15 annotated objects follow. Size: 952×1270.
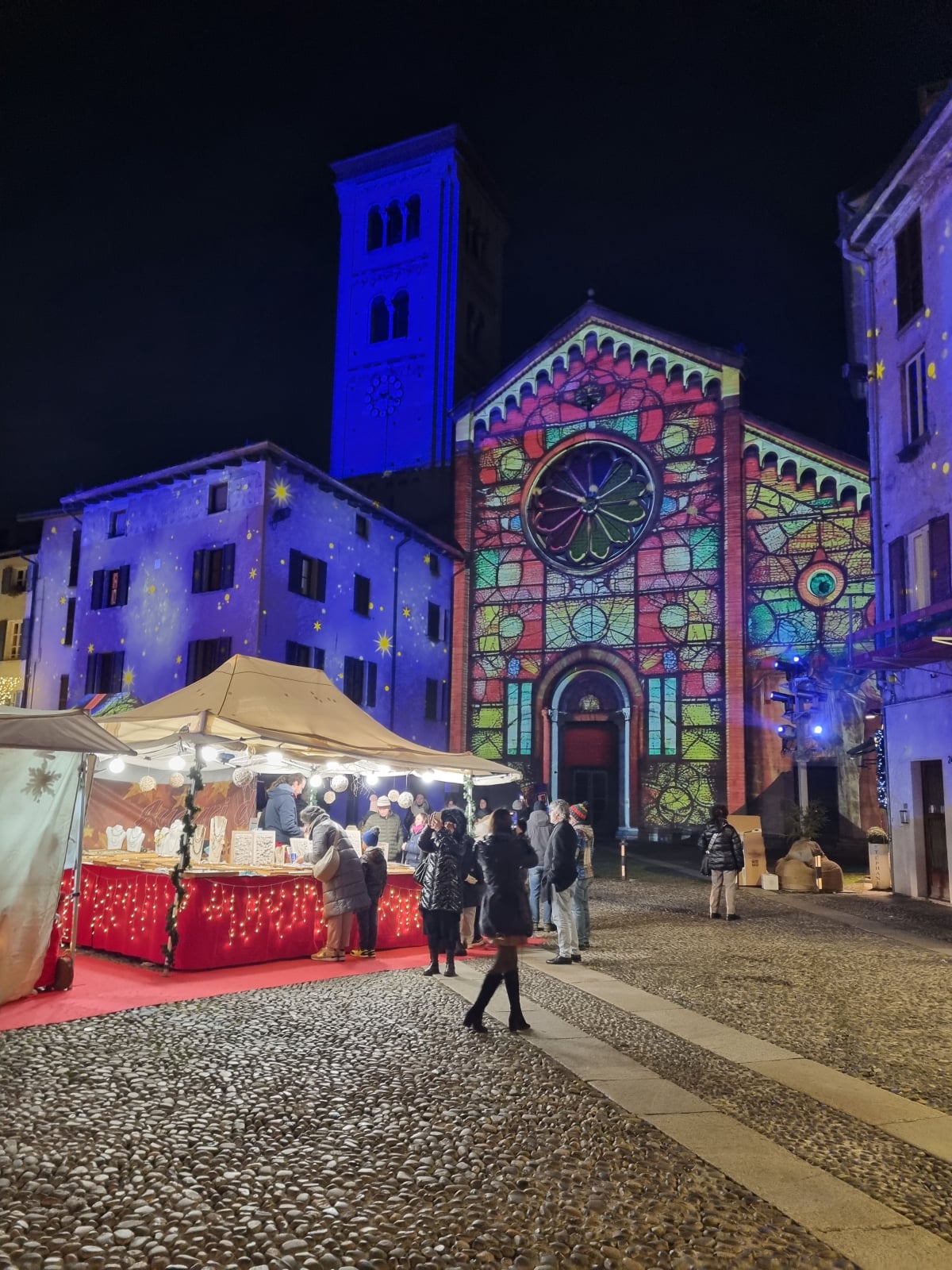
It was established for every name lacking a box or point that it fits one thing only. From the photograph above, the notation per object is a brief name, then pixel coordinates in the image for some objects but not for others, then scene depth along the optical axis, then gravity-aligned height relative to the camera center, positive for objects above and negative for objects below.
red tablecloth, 9.84 -1.42
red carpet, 7.92 -1.90
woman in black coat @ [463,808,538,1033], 7.40 -0.96
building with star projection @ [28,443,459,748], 24.64 +5.71
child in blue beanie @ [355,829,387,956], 11.22 -1.24
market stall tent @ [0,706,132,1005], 8.18 -0.35
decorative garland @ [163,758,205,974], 9.70 -0.99
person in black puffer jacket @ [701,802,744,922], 14.34 -0.87
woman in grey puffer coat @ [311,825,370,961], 10.80 -1.22
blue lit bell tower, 34.53 +18.39
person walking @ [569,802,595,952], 11.51 -1.15
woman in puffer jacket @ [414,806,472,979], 9.72 -0.95
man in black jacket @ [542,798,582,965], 10.20 -0.87
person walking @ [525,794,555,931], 13.09 -1.08
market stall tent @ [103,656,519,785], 11.20 +0.82
